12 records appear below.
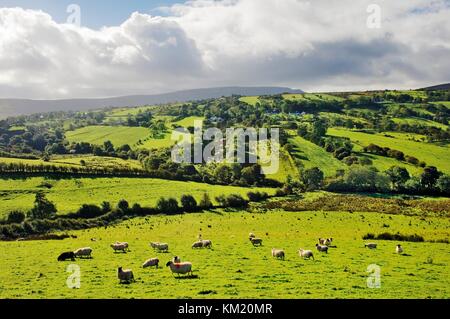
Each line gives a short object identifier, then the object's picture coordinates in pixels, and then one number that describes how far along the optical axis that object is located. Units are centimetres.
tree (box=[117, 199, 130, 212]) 7362
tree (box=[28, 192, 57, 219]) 6769
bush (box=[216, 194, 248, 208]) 8076
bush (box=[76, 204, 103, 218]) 7038
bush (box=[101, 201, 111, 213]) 7275
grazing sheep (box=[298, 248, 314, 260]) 3519
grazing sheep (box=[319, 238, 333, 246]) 4304
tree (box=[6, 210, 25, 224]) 6538
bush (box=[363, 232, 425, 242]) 4765
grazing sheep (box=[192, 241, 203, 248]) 4084
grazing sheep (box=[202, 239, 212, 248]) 4084
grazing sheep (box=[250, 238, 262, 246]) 4275
